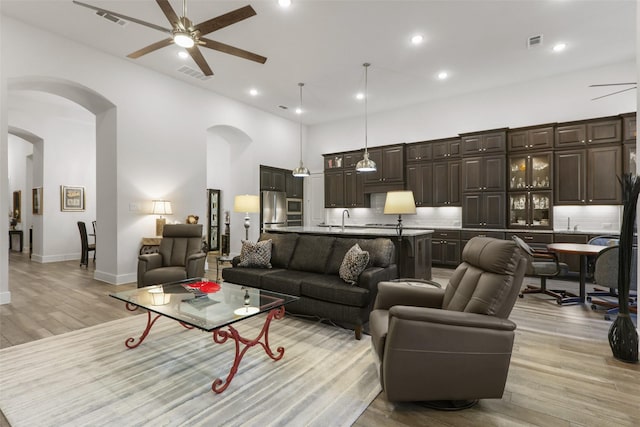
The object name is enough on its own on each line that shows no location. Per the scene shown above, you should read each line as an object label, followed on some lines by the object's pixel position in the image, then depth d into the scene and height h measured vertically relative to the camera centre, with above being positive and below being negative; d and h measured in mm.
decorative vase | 2594 -592
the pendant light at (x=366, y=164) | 5551 +846
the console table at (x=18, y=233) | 9359 -529
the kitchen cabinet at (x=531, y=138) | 5887 +1389
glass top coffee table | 2242 -745
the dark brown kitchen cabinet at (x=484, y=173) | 6221 +775
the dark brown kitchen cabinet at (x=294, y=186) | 8836 +777
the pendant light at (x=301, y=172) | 6121 +793
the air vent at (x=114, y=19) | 4078 +2564
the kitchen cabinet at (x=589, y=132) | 5359 +1370
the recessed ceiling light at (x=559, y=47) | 4895 +2565
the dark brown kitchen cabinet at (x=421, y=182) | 7195 +694
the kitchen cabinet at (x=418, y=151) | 7199 +1399
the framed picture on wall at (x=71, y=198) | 7980 +430
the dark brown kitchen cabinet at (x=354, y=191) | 8141 +572
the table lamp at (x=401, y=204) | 3768 +99
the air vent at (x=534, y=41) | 4668 +2548
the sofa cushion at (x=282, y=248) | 4219 -473
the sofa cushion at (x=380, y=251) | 3584 -440
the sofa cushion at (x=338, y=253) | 3764 -487
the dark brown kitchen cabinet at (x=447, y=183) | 6834 +636
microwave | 8803 +199
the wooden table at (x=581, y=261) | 4062 -653
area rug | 1906 -1195
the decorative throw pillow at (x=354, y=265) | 3270 -549
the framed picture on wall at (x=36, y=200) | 7727 +364
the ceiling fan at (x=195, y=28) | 2914 +1805
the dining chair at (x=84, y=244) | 6707 -622
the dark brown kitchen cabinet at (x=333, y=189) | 8484 +643
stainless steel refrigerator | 8008 +136
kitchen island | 4168 -468
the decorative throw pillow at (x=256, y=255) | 4125 -542
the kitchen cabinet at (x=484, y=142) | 6246 +1403
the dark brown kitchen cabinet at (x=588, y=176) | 5367 +618
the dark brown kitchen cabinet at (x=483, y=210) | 6211 +36
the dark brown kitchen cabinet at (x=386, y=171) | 7520 +1005
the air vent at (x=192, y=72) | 5620 +2572
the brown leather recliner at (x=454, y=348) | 1866 -803
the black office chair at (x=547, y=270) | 4246 -787
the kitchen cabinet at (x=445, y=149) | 6842 +1387
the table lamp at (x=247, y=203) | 5219 +171
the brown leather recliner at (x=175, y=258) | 4031 -603
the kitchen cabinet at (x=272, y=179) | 8023 +898
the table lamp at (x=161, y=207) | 5590 +124
